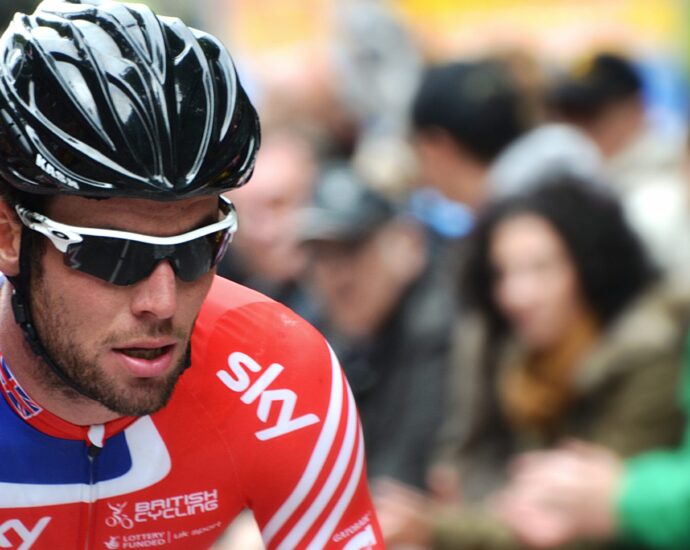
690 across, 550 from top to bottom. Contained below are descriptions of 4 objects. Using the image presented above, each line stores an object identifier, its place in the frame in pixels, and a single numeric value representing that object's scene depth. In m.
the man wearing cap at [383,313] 10.51
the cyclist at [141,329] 5.24
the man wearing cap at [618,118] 14.12
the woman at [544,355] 9.26
